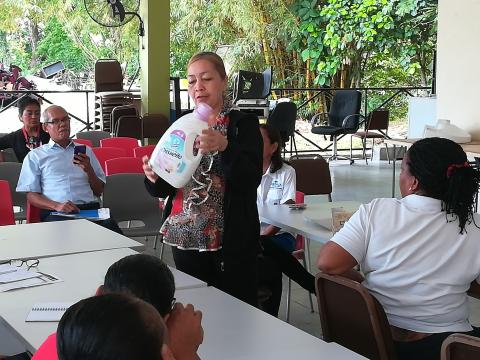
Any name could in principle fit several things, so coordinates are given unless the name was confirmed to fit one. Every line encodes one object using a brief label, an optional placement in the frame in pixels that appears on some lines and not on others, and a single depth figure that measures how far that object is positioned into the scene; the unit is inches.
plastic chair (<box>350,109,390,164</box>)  458.0
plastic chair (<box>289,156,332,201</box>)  206.1
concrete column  364.2
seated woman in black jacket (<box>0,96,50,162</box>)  232.5
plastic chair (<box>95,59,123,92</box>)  402.6
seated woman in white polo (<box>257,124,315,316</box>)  147.7
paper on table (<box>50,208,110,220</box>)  163.9
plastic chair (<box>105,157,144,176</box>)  210.1
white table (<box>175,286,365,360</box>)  77.0
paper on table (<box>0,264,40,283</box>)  107.0
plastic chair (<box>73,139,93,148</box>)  247.2
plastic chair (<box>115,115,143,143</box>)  351.3
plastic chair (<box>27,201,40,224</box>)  181.8
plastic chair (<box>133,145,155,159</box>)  240.2
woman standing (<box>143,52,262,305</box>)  105.3
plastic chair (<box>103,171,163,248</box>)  191.3
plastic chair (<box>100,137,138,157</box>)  265.9
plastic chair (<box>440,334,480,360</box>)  75.0
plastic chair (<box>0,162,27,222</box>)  204.1
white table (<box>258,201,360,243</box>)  141.1
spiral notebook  88.7
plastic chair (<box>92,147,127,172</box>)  231.3
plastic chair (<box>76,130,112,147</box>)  292.0
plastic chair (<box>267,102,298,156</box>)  404.2
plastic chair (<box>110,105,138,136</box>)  370.3
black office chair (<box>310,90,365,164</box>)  446.6
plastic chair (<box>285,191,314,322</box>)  168.7
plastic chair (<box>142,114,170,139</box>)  356.2
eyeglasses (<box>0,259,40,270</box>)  115.3
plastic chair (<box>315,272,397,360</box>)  91.4
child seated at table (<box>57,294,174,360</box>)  39.9
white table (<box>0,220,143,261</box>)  124.7
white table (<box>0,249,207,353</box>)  85.5
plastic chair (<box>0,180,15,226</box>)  168.1
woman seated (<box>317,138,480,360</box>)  94.6
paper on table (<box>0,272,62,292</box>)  103.2
